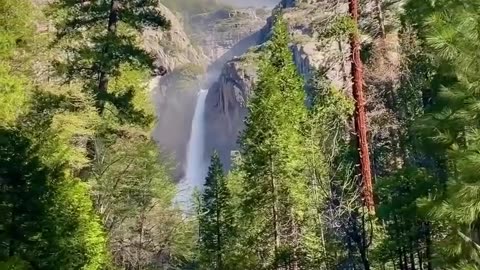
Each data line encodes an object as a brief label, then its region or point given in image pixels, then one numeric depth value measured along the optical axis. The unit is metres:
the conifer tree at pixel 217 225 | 32.66
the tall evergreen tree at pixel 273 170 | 20.33
